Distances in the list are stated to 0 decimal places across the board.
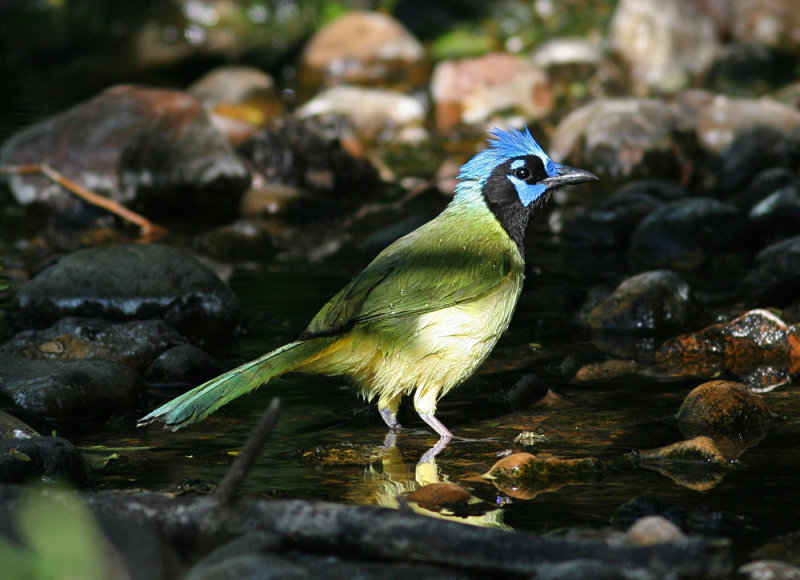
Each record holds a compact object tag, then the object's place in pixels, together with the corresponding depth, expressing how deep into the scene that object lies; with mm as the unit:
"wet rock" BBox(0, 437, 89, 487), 8219
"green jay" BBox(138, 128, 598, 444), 9930
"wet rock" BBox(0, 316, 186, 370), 11914
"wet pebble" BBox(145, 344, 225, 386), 11594
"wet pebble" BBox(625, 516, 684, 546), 6207
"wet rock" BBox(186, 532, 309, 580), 5652
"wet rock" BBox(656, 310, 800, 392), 11625
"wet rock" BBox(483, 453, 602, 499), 8508
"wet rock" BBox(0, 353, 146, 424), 10312
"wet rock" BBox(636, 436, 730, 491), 8484
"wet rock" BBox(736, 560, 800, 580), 6029
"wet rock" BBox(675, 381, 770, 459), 9531
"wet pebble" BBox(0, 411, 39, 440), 9086
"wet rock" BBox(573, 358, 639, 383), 11555
